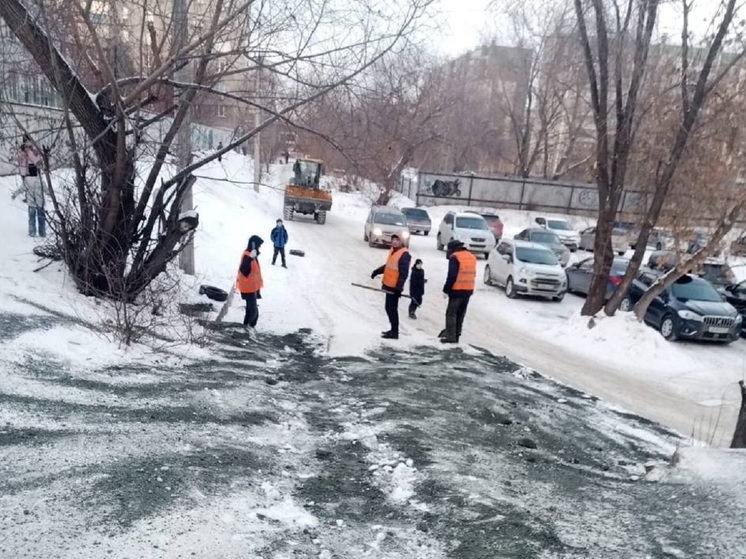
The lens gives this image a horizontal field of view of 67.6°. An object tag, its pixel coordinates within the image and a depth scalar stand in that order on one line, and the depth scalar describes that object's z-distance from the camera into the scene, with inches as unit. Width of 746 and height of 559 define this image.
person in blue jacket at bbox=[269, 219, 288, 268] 651.5
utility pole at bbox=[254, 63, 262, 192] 305.6
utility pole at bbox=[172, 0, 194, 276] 279.0
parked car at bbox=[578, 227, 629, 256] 968.0
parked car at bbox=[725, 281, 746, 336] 596.7
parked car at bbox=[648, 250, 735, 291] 572.7
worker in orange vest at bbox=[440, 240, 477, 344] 376.5
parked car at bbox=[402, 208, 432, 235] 1152.2
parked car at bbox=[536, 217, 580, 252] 1100.5
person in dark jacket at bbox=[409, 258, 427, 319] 477.7
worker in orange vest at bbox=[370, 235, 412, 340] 388.2
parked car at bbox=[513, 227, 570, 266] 885.2
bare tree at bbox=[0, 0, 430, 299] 265.7
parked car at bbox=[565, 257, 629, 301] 656.3
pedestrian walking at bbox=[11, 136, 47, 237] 318.7
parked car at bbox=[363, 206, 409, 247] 908.0
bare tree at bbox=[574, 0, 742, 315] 443.5
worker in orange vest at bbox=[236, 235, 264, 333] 376.5
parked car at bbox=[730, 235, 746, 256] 561.3
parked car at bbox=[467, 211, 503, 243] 1114.1
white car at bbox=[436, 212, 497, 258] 901.2
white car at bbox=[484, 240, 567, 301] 622.2
